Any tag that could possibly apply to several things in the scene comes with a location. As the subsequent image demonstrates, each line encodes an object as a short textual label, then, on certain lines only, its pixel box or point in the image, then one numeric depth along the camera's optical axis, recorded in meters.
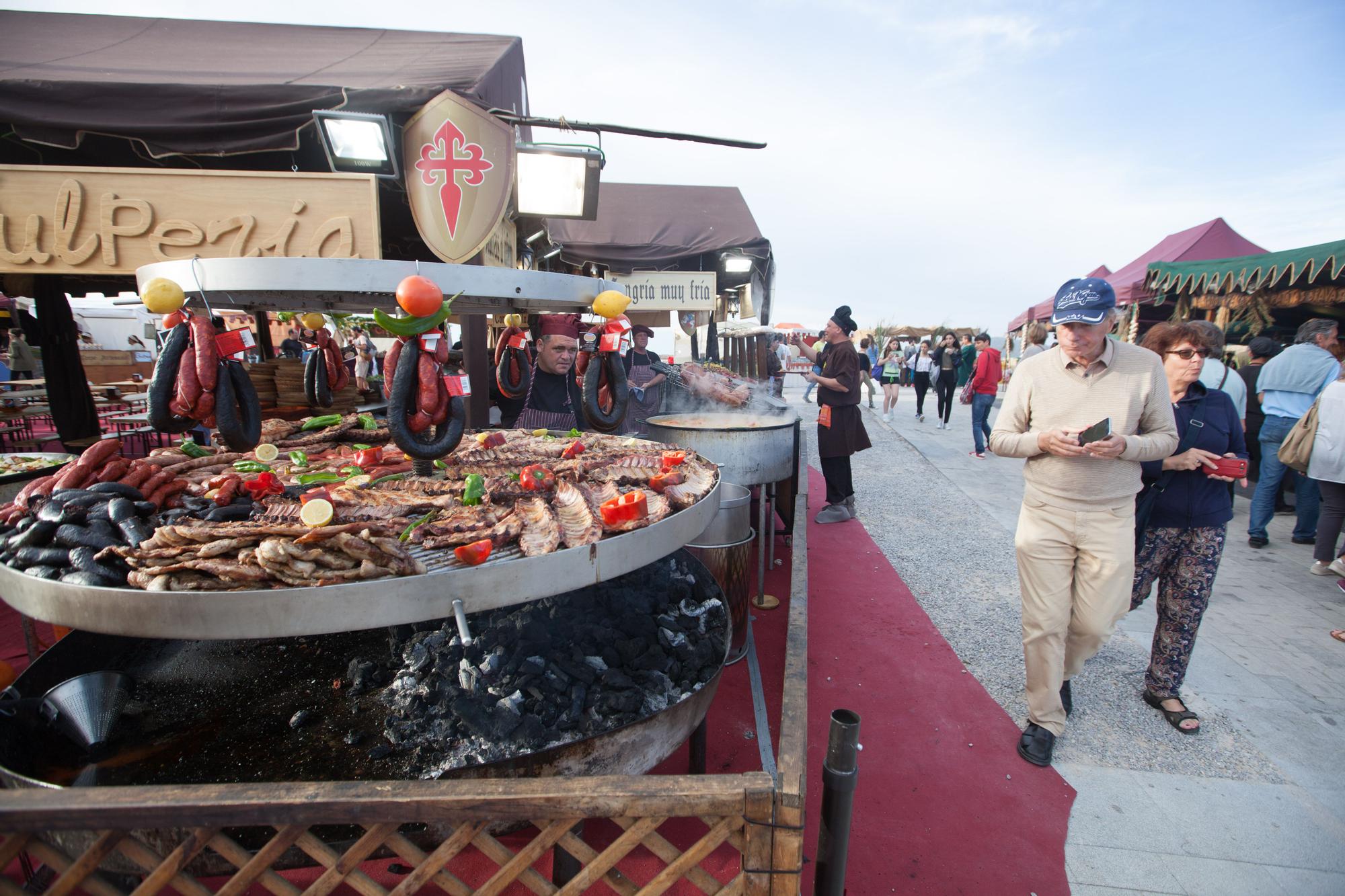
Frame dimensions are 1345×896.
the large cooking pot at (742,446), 4.50
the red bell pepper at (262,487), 2.16
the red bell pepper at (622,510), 1.97
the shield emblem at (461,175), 4.01
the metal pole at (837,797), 1.46
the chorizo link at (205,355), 2.14
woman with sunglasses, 2.93
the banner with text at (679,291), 9.94
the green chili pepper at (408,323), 2.03
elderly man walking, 2.62
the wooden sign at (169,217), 3.46
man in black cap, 6.04
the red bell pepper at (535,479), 2.37
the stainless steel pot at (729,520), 3.58
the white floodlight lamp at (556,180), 4.93
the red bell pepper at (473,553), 1.63
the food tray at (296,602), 1.42
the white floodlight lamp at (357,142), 3.93
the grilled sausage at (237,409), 2.19
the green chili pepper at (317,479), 2.38
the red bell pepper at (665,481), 2.49
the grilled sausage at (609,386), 3.16
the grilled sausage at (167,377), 2.15
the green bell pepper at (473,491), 2.24
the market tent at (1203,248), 10.66
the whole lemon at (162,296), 1.95
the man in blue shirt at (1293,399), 5.25
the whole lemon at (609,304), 2.66
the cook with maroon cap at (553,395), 4.64
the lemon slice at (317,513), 1.77
